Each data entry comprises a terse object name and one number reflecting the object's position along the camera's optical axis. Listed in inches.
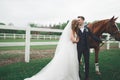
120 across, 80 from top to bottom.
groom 221.8
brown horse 274.4
